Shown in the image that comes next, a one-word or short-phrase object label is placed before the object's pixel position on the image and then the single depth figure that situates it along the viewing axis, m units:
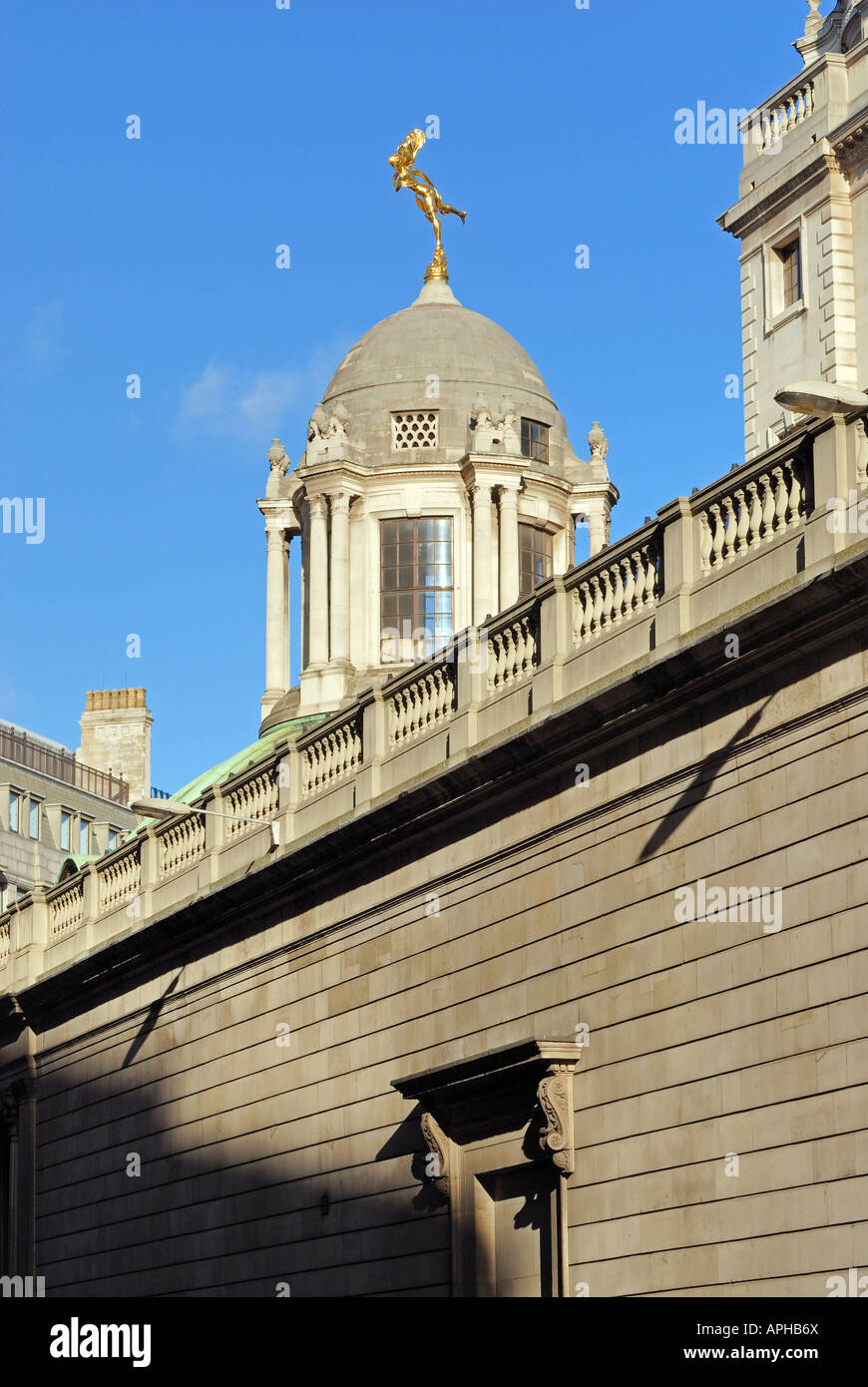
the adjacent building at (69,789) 74.12
